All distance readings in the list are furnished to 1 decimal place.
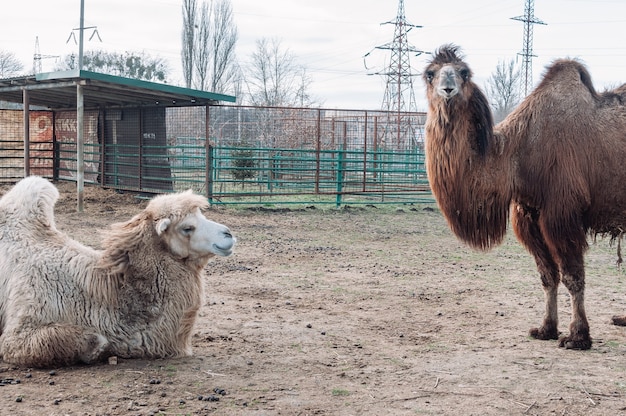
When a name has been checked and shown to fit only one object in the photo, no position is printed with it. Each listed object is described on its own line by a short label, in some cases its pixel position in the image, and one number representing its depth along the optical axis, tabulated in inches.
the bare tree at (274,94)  1343.5
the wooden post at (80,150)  491.8
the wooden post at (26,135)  547.5
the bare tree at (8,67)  2001.0
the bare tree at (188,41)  1556.3
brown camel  196.9
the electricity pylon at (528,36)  1505.9
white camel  164.4
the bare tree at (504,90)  1416.1
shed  498.9
